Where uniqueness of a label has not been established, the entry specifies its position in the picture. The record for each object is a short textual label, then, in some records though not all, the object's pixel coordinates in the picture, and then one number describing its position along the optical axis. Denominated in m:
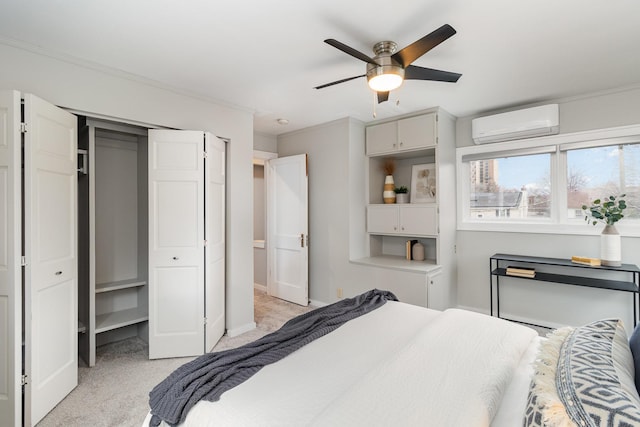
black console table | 2.77
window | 3.04
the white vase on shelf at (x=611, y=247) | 2.83
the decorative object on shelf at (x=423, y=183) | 3.88
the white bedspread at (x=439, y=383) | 1.04
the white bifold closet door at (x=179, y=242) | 2.74
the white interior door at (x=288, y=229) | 4.24
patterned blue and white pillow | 0.80
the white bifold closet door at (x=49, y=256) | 1.91
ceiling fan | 1.77
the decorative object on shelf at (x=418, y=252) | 3.86
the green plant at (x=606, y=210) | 2.83
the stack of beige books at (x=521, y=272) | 3.16
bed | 0.93
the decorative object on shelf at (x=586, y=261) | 2.90
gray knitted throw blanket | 1.20
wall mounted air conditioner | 3.12
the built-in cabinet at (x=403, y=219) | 3.57
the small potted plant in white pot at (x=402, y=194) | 4.00
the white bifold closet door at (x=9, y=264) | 1.83
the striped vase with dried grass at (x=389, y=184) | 4.05
